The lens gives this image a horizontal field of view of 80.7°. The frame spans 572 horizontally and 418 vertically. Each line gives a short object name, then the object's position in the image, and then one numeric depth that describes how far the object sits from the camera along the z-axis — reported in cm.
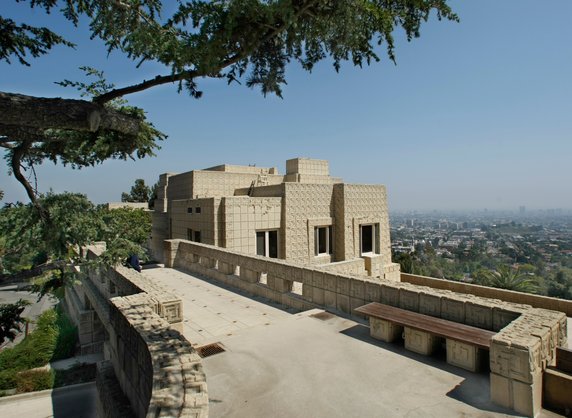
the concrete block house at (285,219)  1675
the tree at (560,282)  2170
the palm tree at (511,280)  1549
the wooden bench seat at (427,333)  509
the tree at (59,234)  671
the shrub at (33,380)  1842
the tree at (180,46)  470
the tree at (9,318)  669
